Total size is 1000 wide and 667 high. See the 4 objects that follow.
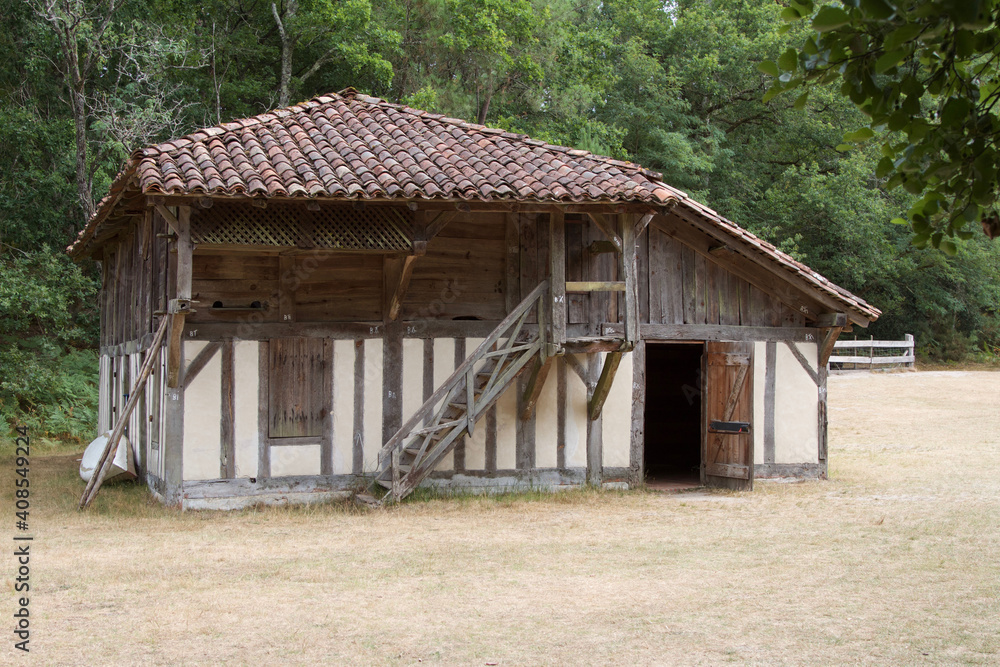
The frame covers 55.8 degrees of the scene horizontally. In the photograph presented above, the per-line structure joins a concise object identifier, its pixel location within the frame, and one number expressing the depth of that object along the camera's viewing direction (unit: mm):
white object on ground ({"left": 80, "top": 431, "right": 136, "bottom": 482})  12883
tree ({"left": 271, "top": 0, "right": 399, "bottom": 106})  22438
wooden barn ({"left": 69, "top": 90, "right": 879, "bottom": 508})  10703
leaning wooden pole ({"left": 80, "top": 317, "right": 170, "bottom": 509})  10961
